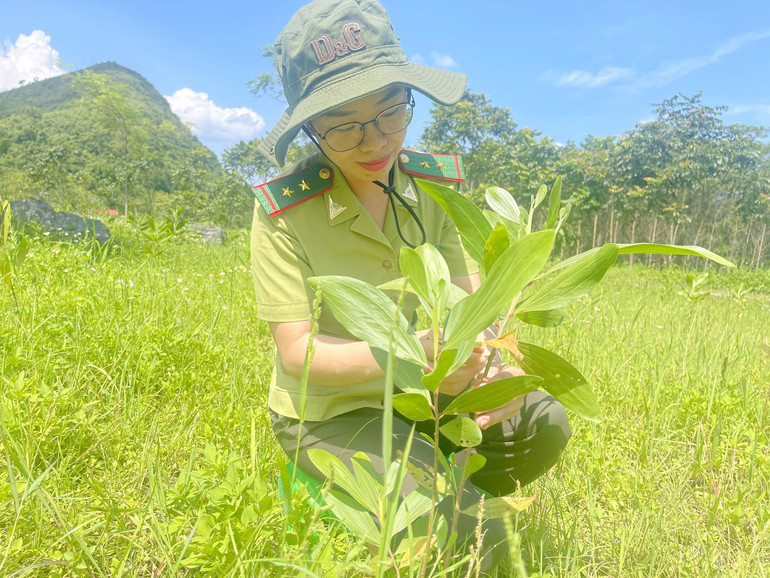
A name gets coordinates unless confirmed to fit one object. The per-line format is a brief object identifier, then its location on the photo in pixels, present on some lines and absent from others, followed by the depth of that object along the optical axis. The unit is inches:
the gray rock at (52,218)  185.8
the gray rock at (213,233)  344.0
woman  42.7
